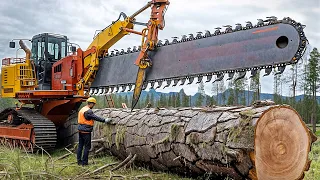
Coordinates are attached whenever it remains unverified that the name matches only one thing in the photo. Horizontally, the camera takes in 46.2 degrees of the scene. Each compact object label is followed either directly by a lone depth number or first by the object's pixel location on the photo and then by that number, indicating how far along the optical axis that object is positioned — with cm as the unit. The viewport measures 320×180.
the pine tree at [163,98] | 6296
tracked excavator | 622
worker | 716
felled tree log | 495
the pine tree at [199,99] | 6229
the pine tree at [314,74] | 3456
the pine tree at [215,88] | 5825
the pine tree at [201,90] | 6331
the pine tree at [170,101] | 6450
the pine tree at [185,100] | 5769
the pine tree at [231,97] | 5073
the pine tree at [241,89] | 4508
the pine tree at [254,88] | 4738
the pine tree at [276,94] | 5091
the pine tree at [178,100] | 5846
